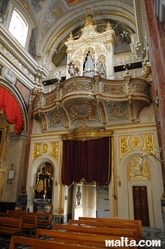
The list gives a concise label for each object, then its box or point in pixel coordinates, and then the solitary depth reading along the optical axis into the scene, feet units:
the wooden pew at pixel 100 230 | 11.51
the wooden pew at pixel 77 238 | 9.34
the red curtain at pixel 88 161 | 27.96
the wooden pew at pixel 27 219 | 15.97
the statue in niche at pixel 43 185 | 31.07
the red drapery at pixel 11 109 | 27.87
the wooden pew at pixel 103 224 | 14.78
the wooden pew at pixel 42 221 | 18.51
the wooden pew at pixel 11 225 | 14.64
